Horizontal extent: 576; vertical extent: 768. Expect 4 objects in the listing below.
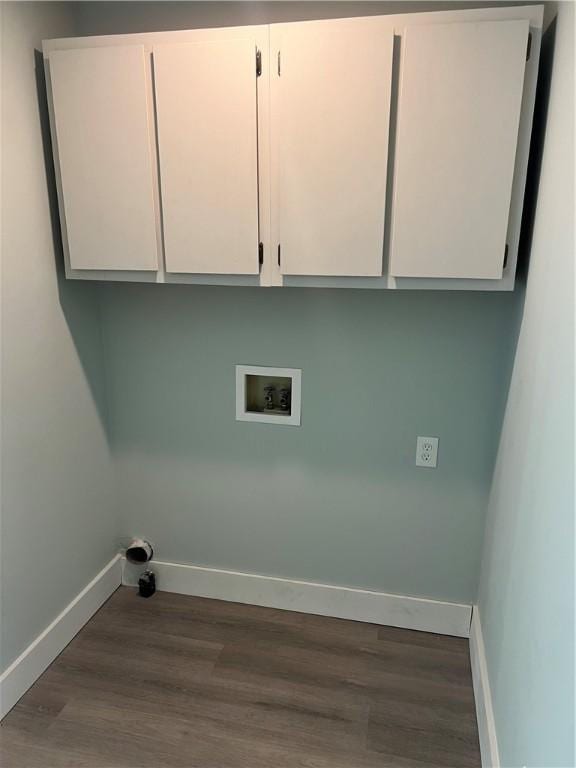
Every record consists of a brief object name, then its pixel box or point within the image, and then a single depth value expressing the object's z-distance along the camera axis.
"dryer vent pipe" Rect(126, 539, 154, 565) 2.31
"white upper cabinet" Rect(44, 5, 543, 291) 1.41
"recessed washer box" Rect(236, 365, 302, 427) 2.03
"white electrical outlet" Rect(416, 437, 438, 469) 1.96
